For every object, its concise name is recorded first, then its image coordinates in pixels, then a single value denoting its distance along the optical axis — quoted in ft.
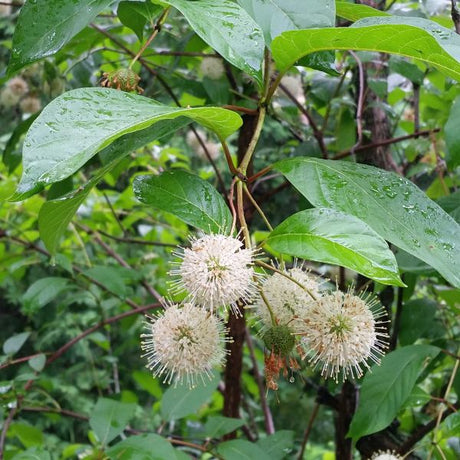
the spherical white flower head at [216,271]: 1.84
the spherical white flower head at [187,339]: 2.06
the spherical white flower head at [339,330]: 1.96
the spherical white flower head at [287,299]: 2.01
